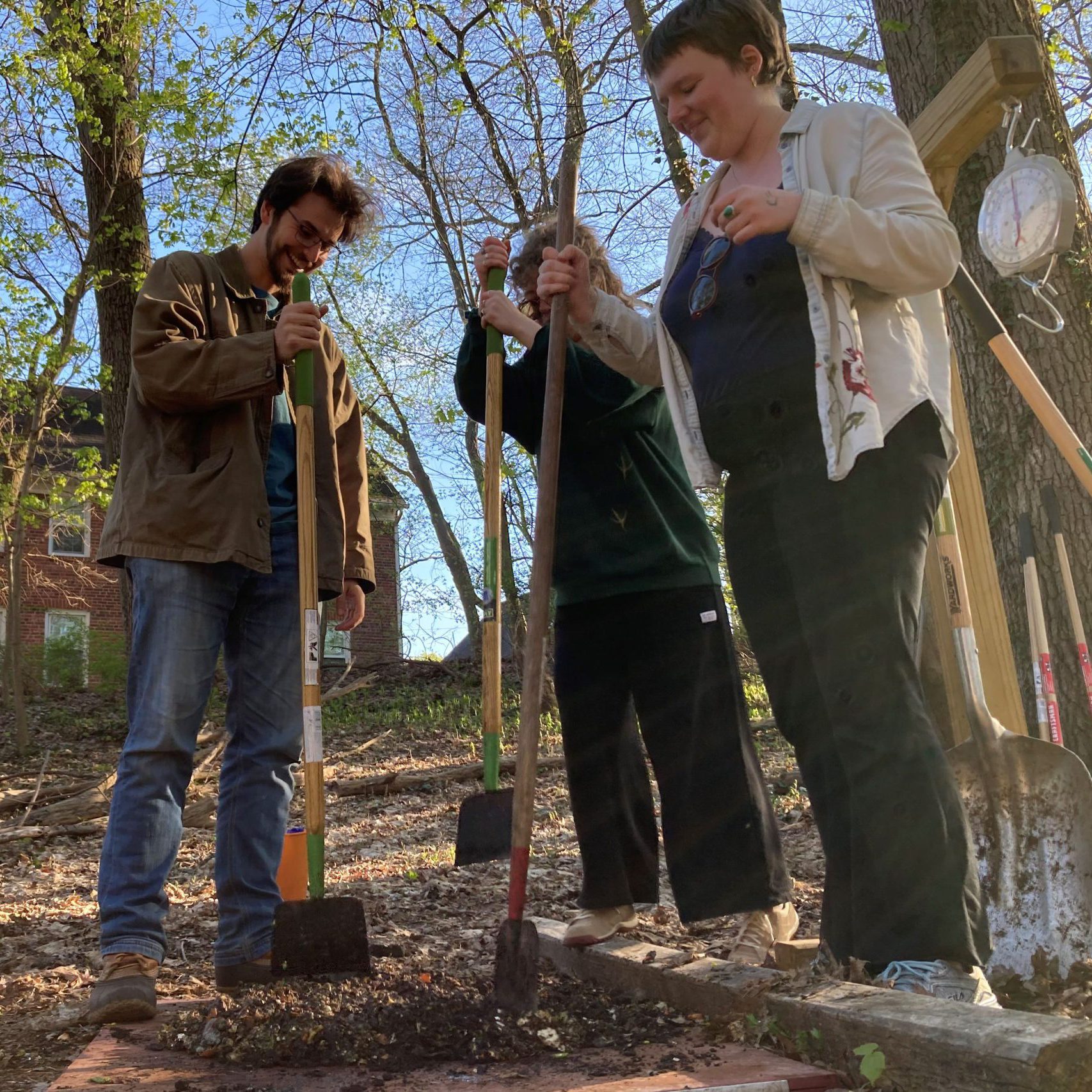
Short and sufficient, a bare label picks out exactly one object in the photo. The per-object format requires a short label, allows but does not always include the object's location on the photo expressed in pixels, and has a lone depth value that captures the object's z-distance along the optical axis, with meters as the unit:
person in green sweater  2.85
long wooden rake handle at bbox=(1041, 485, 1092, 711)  3.94
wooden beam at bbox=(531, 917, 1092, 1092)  1.50
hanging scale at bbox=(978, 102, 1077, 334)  3.29
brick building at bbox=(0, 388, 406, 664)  20.19
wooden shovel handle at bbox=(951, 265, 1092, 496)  2.78
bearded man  2.67
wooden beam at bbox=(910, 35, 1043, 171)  2.79
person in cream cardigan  2.03
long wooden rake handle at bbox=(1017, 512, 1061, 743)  3.53
